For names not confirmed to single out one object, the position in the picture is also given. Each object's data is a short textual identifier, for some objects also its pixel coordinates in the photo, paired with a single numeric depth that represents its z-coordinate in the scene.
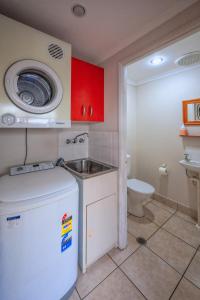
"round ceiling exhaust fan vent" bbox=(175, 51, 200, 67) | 1.58
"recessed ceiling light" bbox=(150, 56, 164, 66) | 1.77
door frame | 1.42
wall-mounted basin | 1.74
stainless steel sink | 1.74
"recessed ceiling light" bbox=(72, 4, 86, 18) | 0.99
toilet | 1.95
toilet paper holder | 2.29
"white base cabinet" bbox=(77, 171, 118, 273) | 1.26
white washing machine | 0.77
